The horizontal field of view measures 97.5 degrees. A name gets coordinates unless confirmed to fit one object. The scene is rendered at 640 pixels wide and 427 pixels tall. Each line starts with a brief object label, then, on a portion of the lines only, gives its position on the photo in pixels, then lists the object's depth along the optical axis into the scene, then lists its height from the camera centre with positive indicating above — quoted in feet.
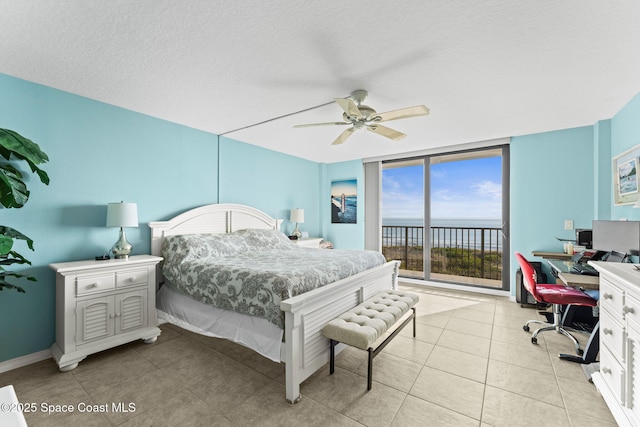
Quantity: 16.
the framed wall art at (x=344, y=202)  19.17 +0.88
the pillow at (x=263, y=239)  12.71 -1.18
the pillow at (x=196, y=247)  10.11 -1.28
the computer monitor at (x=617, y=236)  7.50 -0.57
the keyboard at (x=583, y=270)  8.55 -1.69
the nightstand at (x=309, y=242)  16.20 -1.66
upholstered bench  6.57 -2.76
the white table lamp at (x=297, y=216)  16.97 -0.12
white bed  6.44 -2.92
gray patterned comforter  7.19 -1.67
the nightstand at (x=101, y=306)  7.87 -2.85
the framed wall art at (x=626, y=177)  8.90 +1.34
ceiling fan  7.81 +3.02
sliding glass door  16.81 -0.08
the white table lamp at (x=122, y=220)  9.16 -0.23
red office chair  8.59 -2.53
